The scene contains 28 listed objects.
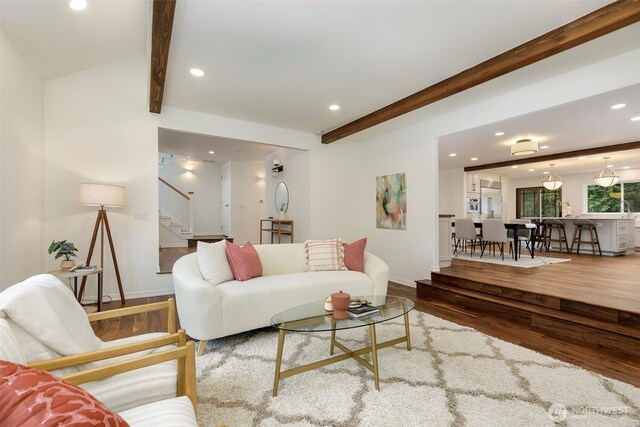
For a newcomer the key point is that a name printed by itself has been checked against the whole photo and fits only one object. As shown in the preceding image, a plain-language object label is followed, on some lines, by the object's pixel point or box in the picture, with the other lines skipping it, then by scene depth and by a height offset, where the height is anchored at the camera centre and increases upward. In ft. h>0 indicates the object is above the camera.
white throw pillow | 9.36 -1.64
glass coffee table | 6.34 -2.53
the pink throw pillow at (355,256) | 11.52 -1.73
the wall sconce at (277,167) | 21.83 +3.50
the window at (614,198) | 26.96 +1.20
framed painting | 16.48 +0.64
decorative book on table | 7.02 -2.41
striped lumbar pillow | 11.54 -1.71
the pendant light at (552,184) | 24.12 +2.21
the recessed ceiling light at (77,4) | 8.29 +6.05
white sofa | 8.02 -2.42
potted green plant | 10.11 -1.22
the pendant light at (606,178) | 22.34 +2.48
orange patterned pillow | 1.95 -1.33
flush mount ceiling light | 17.39 +3.85
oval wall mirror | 21.10 +1.17
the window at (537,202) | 31.35 +1.04
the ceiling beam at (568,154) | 18.75 +4.14
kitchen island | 22.03 -1.89
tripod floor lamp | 11.05 +0.49
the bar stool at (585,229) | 22.39 -1.62
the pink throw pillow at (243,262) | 9.79 -1.66
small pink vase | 6.99 -2.23
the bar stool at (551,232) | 23.91 -1.75
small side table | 9.90 -2.03
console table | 20.18 -1.07
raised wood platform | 8.75 -3.26
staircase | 26.73 +0.29
